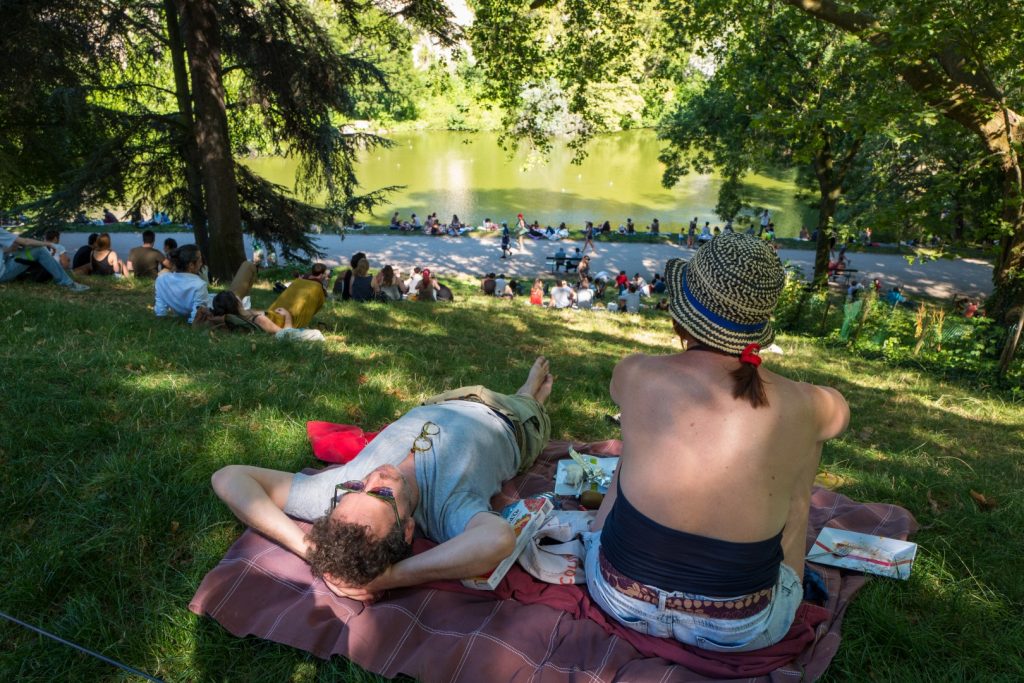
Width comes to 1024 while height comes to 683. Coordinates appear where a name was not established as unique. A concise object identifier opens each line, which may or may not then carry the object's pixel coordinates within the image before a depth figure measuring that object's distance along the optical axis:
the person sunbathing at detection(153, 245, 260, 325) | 6.92
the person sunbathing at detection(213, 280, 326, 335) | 6.91
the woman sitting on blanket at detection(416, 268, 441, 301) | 13.60
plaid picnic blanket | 2.44
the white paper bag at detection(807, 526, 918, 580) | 3.11
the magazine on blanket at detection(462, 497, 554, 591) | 2.81
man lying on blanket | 2.61
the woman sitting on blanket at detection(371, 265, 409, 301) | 12.23
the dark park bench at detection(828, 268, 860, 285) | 22.92
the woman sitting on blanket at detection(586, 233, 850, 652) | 2.23
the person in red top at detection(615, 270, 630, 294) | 20.16
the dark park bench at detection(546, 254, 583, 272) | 23.97
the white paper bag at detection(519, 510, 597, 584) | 2.90
